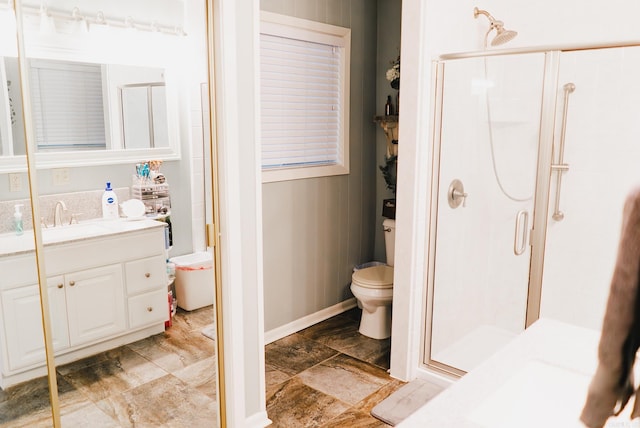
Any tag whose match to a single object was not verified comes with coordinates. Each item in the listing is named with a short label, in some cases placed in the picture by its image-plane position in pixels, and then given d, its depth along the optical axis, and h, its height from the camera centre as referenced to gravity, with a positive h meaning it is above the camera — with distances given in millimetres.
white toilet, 3402 -1085
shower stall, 2746 -332
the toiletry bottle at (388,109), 3729 +146
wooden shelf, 3697 +1
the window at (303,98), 3234 +207
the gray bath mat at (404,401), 2596 -1410
